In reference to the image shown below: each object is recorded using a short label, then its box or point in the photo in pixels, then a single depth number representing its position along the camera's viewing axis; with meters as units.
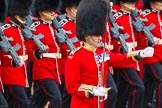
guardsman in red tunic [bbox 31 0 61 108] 13.27
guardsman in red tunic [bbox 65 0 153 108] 9.87
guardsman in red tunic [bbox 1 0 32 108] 12.74
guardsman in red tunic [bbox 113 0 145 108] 14.30
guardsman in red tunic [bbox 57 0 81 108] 13.90
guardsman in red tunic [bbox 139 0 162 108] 14.86
